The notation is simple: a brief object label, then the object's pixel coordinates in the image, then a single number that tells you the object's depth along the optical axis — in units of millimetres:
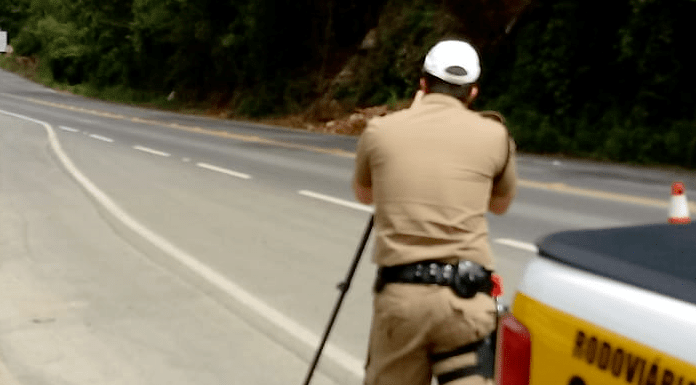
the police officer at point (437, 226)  3207
